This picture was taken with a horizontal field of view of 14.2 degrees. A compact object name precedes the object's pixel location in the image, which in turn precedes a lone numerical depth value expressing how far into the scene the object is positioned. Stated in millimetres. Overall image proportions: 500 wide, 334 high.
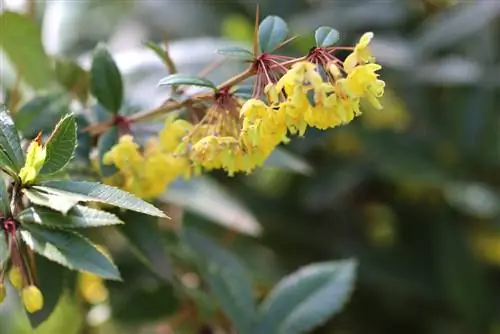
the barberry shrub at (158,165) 716
